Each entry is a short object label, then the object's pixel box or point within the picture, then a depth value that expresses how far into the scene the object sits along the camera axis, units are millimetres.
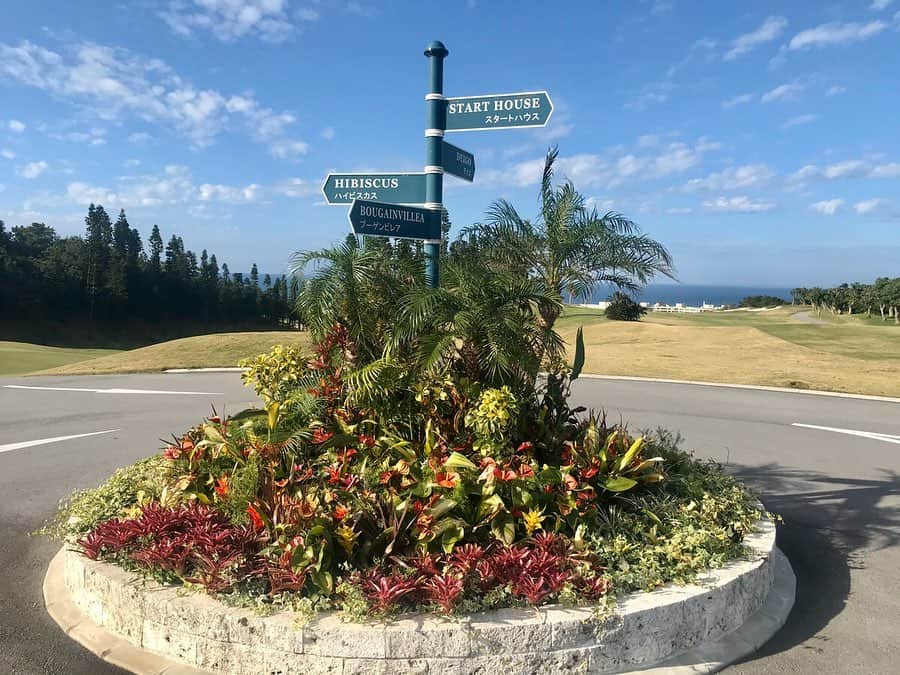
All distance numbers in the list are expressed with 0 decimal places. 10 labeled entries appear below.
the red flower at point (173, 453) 5176
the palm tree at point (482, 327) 4730
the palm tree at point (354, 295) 5102
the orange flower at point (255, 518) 3800
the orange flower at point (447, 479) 4070
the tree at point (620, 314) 41438
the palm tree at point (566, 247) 5539
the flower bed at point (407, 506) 3441
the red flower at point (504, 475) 4137
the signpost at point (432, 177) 5195
